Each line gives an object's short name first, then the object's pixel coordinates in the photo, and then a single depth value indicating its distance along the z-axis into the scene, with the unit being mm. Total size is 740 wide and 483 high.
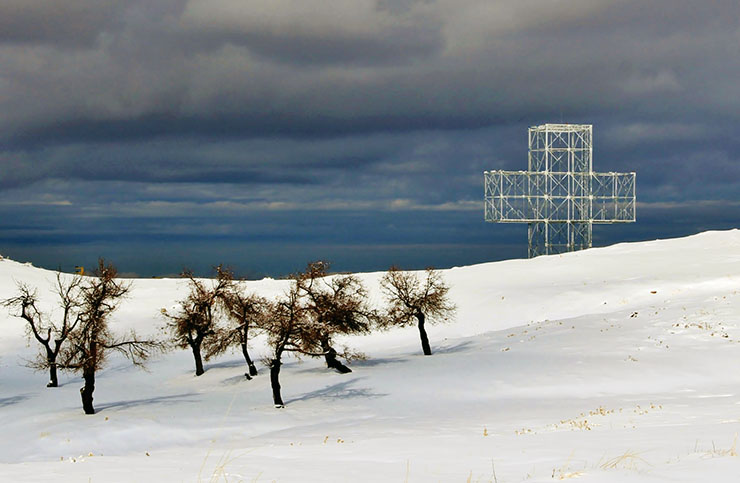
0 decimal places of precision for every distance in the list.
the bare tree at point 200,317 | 47438
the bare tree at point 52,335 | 41625
